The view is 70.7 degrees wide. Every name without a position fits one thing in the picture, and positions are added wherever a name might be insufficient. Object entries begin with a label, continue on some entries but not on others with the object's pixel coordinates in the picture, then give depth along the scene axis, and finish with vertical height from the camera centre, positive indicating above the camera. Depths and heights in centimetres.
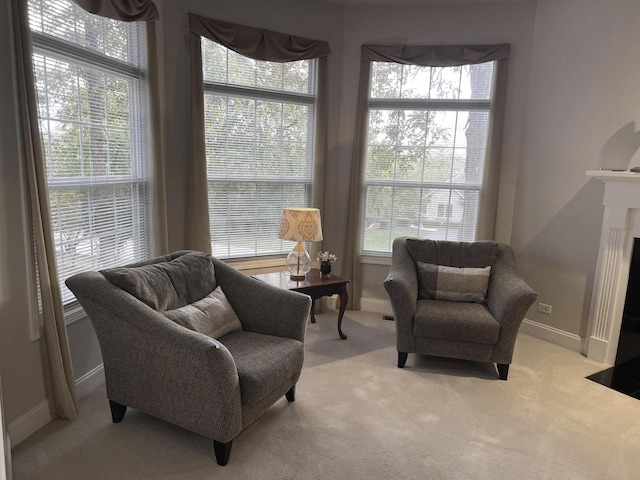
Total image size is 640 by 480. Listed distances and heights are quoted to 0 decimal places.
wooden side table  345 -89
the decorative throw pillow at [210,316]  238 -83
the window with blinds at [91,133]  251 +18
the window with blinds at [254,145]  377 +19
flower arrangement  372 -74
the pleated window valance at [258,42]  352 +103
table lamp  343 -44
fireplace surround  335 -65
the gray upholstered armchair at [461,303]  313 -97
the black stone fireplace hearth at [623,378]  311 -145
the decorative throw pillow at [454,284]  350 -87
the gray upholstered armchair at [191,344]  213 -94
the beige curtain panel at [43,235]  218 -38
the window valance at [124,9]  258 +93
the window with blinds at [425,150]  418 +19
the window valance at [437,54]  400 +104
